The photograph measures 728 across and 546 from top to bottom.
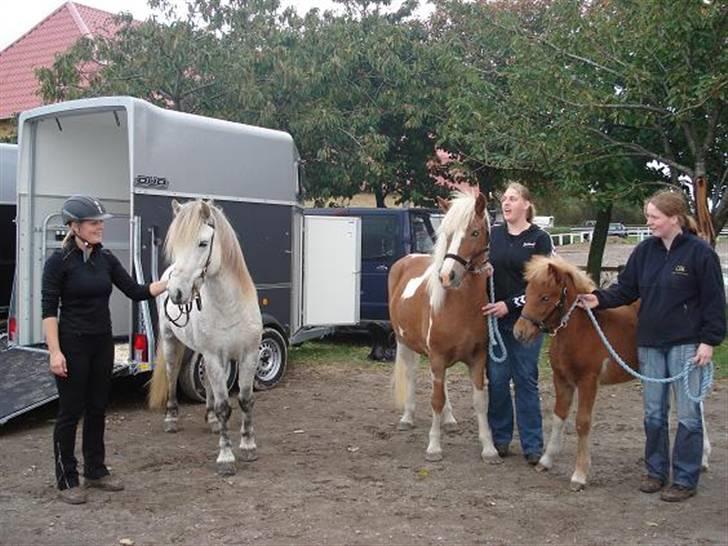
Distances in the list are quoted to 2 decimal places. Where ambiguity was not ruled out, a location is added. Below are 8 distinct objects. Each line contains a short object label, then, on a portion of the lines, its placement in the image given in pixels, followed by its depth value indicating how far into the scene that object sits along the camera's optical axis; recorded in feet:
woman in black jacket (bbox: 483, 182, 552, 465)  16.48
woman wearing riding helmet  14.40
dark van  33.99
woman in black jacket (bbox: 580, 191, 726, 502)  14.06
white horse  15.89
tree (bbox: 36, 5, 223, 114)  40.81
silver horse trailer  21.58
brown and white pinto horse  16.60
